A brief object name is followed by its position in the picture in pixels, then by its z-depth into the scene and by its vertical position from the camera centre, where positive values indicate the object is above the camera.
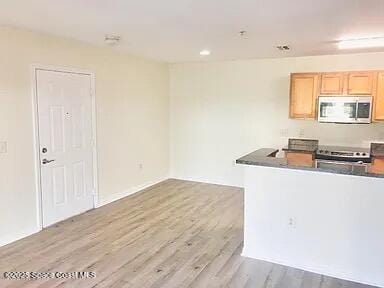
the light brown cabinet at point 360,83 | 4.80 +0.52
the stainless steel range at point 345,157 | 4.72 -0.55
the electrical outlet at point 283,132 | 5.79 -0.25
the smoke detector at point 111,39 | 3.92 +0.93
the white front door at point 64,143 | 4.13 -0.36
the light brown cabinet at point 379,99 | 4.73 +0.28
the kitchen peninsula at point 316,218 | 2.95 -0.94
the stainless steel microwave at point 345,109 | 4.76 +0.14
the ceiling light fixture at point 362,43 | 4.00 +0.95
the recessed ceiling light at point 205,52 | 4.98 +0.99
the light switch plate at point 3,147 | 3.62 -0.34
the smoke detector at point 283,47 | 4.48 +0.97
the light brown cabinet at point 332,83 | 4.98 +0.53
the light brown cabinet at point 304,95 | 5.18 +0.37
